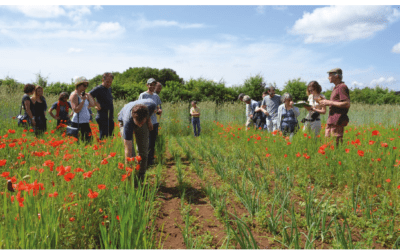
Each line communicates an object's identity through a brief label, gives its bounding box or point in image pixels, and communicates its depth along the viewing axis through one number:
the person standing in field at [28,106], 5.04
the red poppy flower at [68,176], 1.87
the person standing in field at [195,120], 9.64
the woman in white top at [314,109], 4.41
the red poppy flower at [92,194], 1.79
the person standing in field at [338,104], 3.86
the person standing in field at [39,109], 5.29
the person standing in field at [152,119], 4.79
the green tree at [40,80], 14.81
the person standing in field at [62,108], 5.42
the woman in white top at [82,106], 4.16
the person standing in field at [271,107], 6.30
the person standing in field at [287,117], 5.19
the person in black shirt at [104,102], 4.34
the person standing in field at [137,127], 2.70
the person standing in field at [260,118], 7.34
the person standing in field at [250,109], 7.40
